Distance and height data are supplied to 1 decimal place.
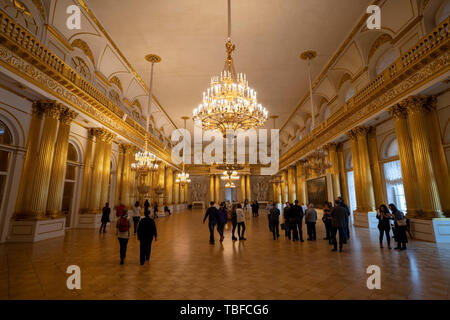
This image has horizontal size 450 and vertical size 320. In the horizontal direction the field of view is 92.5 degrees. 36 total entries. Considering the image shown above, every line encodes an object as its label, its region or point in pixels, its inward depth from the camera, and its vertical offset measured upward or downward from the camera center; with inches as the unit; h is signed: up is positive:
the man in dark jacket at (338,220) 189.8 -19.0
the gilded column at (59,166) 263.7 +41.7
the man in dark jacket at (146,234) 156.9 -25.2
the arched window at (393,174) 306.3 +35.8
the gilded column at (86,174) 351.3 +41.8
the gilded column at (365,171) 338.0 +43.2
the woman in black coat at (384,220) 200.7 -19.9
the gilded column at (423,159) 229.5 +43.9
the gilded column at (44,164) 242.2 +41.1
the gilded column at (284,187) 808.9 +45.5
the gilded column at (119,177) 446.3 +46.7
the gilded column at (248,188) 994.1 +48.6
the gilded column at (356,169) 350.6 +49.7
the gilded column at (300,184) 637.1 +46.5
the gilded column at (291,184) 730.1 +51.3
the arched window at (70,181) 335.3 +28.5
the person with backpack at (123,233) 157.4 -24.5
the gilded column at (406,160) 249.8 +45.2
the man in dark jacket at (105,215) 298.7 -22.0
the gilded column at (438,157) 228.9 +45.8
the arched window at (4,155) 234.2 +48.7
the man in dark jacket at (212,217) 232.5 -20.0
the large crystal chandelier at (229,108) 192.1 +81.9
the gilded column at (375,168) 335.9 +48.8
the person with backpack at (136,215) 290.0 -20.9
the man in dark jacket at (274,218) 256.1 -22.2
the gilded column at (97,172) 354.0 +46.0
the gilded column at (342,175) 418.9 +47.4
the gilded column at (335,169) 432.5 +59.9
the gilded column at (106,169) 371.1 +52.5
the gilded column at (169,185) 762.8 +50.7
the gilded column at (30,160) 241.1 +45.1
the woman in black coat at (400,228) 191.6 -26.0
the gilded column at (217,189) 1003.3 +46.8
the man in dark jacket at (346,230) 223.1 -33.5
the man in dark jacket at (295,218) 236.1 -20.5
